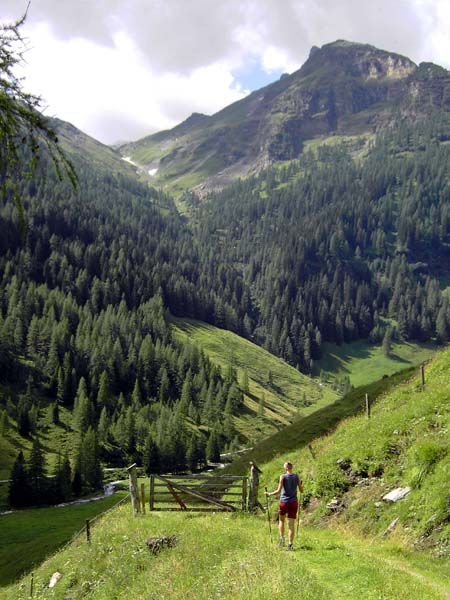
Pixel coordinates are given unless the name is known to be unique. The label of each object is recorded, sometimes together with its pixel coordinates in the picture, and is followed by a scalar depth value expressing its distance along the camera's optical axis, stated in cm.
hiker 1677
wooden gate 2369
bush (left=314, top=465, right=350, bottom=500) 2311
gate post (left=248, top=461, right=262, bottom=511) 2420
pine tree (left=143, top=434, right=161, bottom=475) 11913
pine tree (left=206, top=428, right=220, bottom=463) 12569
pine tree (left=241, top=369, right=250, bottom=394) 18225
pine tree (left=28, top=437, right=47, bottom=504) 9581
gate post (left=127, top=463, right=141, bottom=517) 2448
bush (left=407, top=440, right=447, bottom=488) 1903
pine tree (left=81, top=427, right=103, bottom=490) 10550
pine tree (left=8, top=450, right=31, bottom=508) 9438
